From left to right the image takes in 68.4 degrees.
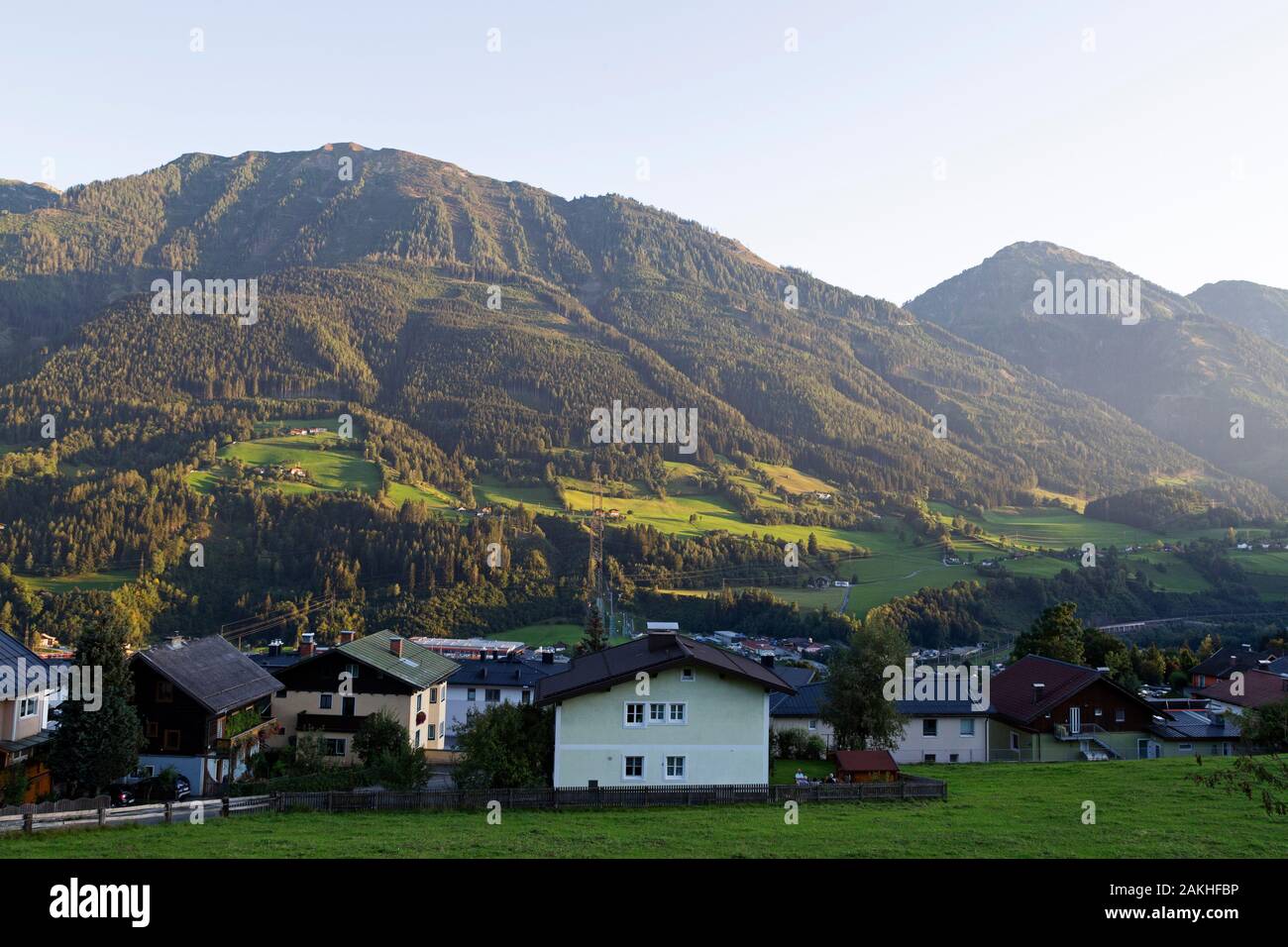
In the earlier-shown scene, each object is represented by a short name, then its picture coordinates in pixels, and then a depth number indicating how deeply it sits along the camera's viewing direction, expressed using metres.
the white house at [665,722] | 34.97
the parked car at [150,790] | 38.88
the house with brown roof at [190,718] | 42.66
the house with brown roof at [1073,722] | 48.47
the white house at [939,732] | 49.12
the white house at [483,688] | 64.50
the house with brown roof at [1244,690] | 59.06
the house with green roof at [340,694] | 49.53
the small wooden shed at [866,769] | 34.25
